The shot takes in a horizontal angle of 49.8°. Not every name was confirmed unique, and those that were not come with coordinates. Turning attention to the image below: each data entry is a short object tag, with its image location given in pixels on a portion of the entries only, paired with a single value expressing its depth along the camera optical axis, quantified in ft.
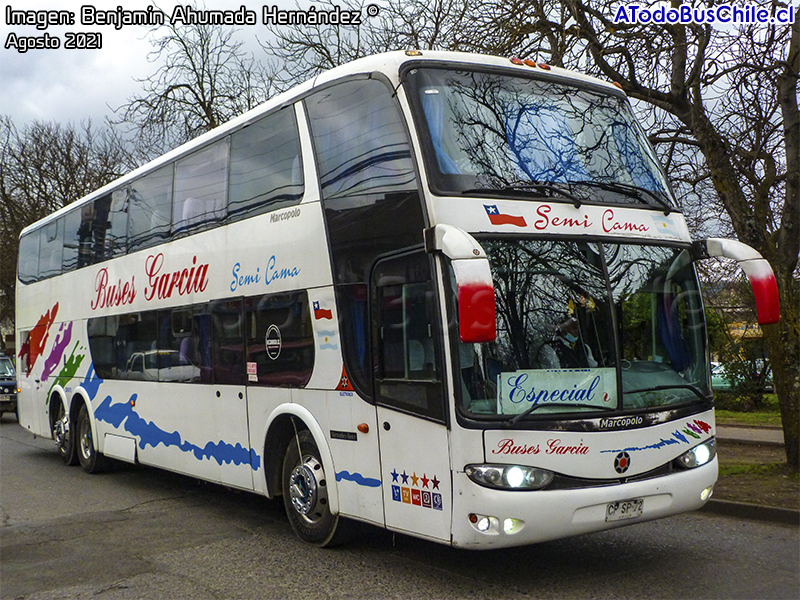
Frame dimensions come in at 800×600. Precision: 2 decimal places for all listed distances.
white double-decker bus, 18.84
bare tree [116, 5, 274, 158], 77.56
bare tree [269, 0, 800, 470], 31.58
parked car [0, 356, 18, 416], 78.79
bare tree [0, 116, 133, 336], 122.93
